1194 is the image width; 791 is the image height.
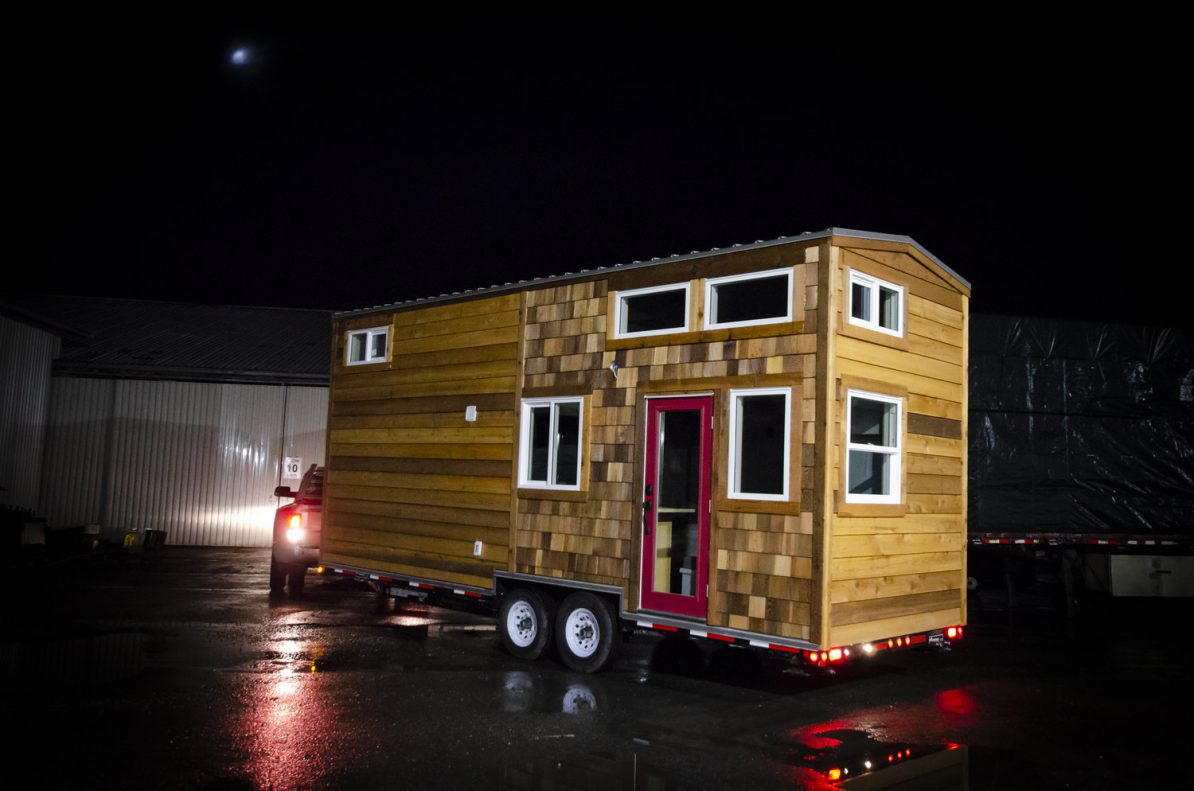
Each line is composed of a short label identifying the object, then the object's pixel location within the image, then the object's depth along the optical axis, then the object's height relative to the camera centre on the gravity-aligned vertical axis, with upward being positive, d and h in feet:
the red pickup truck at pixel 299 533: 43.34 -2.78
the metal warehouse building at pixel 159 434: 71.15 +2.65
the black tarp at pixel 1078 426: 41.60 +3.68
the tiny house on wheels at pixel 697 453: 24.97 +1.17
